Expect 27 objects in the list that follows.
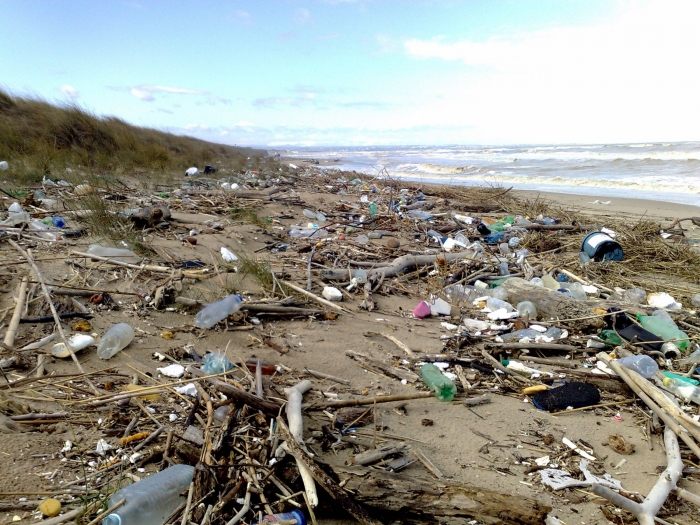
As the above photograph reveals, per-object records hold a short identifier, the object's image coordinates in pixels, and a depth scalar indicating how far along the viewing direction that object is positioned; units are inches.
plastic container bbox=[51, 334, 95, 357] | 90.3
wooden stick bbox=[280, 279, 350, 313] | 133.4
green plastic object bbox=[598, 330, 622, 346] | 117.0
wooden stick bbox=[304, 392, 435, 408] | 80.7
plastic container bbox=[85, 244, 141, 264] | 138.0
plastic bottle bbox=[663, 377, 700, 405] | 90.9
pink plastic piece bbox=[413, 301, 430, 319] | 138.1
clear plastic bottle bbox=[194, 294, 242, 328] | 113.8
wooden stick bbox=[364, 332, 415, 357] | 111.1
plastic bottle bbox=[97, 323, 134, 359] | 95.0
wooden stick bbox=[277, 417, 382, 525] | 56.2
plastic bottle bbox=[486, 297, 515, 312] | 142.2
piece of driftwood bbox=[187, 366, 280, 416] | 71.4
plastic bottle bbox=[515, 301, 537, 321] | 136.1
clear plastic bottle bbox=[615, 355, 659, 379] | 101.7
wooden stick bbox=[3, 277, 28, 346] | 90.6
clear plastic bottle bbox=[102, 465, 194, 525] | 53.6
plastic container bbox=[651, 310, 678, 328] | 127.7
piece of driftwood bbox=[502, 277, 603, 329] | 127.4
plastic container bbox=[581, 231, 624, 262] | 191.0
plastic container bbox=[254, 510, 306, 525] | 54.8
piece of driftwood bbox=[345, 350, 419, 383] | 98.6
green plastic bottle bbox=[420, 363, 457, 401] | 90.6
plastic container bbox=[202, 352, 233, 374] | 92.4
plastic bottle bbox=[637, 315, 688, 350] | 113.8
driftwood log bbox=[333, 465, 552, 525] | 56.9
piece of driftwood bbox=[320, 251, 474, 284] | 159.3
